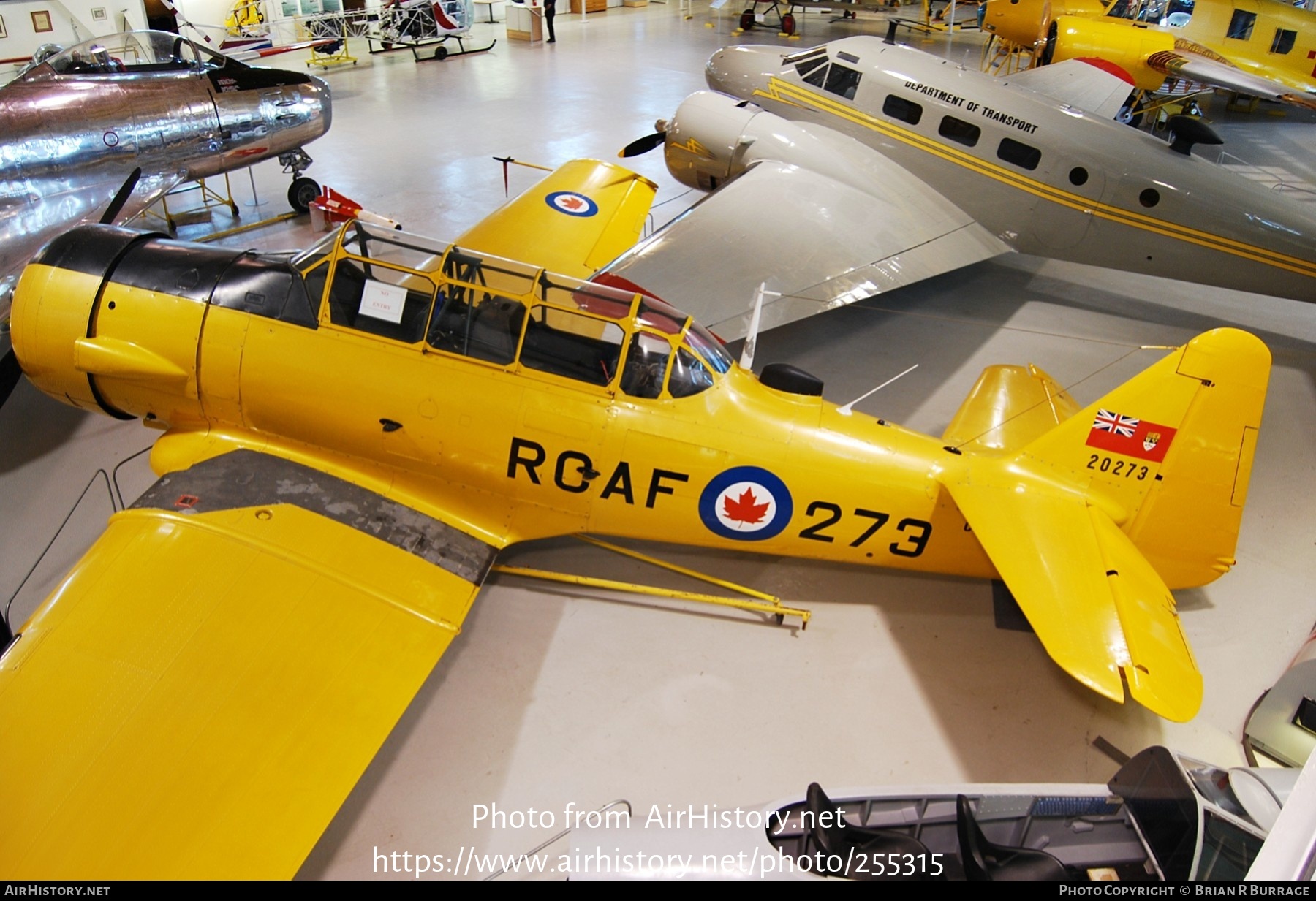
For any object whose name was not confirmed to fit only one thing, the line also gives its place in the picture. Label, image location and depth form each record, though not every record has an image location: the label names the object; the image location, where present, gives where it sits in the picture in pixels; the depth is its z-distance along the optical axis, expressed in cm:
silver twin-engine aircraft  698
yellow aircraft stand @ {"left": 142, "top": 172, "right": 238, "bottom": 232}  935
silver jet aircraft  763
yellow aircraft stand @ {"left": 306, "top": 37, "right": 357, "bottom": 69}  1658
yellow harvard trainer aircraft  407
